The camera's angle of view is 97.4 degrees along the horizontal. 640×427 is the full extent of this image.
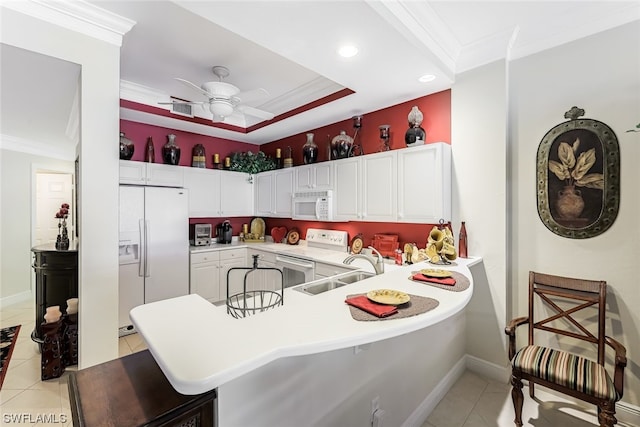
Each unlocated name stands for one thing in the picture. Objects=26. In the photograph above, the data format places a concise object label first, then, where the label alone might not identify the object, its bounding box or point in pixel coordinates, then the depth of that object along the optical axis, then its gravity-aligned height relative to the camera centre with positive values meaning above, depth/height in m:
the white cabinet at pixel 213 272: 3.92 -0.84
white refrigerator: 3.35 -0.41
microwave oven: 3.68 +0.11
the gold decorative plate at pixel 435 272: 1.86 -0.40
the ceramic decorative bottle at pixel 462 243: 2.58 -0.28
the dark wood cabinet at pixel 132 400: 0.85 -0.61
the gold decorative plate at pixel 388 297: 1.35 -0.42
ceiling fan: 2.50 +1.07
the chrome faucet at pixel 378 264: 2.13 -0.39
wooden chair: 1.67 -0.97
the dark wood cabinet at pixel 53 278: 2.78 -0.64
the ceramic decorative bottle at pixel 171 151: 3.99 +0.89
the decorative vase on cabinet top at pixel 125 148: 3.52 +0.84
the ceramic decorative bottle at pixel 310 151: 4.00 +0.89
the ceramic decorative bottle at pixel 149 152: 3.87 +0.85
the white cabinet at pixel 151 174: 3.57 +0.53
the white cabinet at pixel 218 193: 4.18 +0.33
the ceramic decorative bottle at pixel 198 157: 4.32 +0.87
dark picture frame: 2.04 +0.27
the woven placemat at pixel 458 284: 1.67 -0.44
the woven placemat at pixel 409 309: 1.23 -0.45
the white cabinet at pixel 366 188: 3.03 +0.30
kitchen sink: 2.05 -0.54
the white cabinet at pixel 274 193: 4.30 +0.33
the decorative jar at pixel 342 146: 3.56 +0.86
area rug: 2.71 -1.47
